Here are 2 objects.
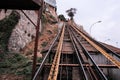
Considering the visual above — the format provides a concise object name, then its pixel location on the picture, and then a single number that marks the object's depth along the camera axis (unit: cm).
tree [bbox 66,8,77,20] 1987
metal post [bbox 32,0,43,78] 306
